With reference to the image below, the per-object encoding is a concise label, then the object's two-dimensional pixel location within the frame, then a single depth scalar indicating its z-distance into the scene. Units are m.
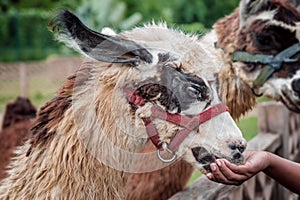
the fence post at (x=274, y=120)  4.63
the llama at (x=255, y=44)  3.93
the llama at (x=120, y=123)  2.28
